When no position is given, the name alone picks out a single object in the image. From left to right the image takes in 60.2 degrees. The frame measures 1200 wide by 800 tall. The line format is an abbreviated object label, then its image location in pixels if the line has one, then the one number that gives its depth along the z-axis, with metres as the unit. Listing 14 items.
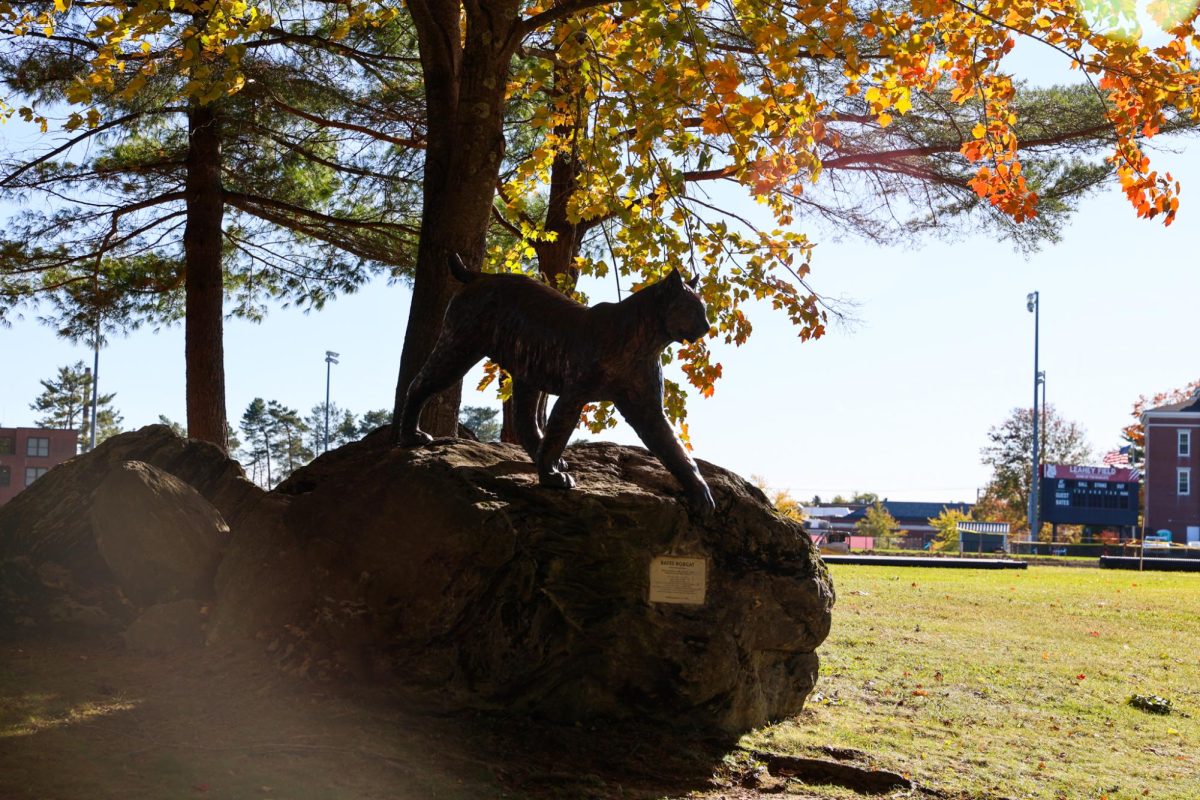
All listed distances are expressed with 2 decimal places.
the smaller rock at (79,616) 6.17
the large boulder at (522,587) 5.35
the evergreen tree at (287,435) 64.44
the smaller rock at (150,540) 6.11
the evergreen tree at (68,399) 59.62
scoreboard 46.31
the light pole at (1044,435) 53.81
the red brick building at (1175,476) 48.03
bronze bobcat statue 5.55
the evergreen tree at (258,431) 65.81
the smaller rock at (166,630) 5.83
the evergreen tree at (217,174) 11.86
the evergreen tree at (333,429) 61.25
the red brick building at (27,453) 46.66
